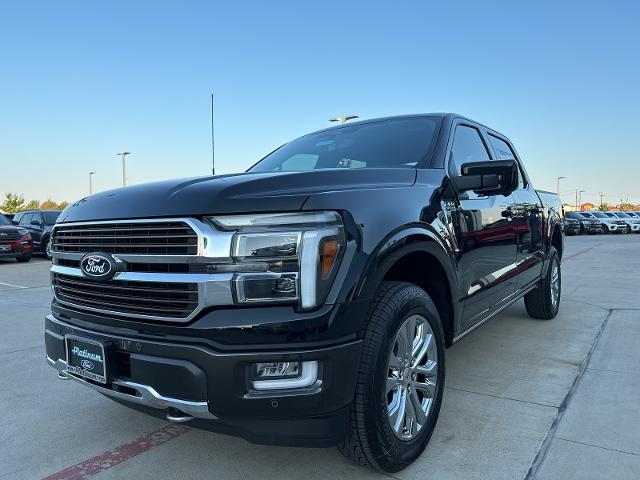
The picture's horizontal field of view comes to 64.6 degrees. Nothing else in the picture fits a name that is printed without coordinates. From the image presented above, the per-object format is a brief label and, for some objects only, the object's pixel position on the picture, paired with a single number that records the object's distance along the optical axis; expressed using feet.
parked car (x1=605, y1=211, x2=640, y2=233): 113.91
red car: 46.60
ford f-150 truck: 6.38
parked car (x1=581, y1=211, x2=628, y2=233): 111.34
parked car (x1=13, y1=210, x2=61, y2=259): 55.11
